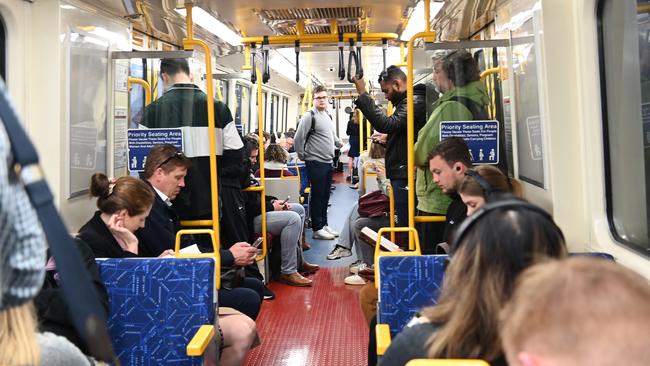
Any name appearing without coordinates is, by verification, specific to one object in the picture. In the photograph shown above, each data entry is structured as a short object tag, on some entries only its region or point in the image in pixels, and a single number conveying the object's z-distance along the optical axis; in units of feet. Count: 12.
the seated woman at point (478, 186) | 7.52
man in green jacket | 11.17
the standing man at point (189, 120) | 11.41
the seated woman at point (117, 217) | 7.98
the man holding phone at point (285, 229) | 15.96
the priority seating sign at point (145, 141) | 10.98
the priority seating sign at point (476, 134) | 10.53
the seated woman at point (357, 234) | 16.46
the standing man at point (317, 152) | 22.08
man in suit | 9.80
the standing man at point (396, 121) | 12.53
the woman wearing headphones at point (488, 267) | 3.87
